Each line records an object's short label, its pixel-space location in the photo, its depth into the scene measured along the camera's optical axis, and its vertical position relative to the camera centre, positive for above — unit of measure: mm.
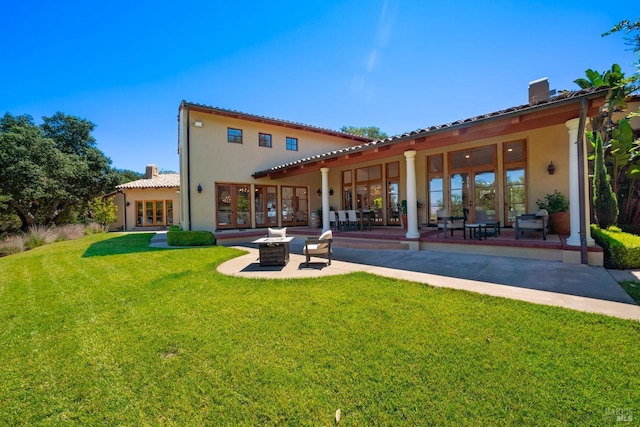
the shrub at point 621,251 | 5109 -898
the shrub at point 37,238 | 12287 -860
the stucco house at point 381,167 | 6004 +1745
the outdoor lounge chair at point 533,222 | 6629 -356
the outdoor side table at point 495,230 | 7173 -640
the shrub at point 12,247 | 11117 -1105
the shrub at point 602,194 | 7414 +337
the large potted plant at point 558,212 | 7438 -136
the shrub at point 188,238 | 10359 -845
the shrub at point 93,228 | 17666 -666
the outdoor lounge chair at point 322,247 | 6246 -808
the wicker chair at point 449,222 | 7875 -372
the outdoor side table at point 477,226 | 7044 -449
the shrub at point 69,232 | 14742 -766
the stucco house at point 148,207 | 20875 +767
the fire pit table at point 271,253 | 6191 -896
